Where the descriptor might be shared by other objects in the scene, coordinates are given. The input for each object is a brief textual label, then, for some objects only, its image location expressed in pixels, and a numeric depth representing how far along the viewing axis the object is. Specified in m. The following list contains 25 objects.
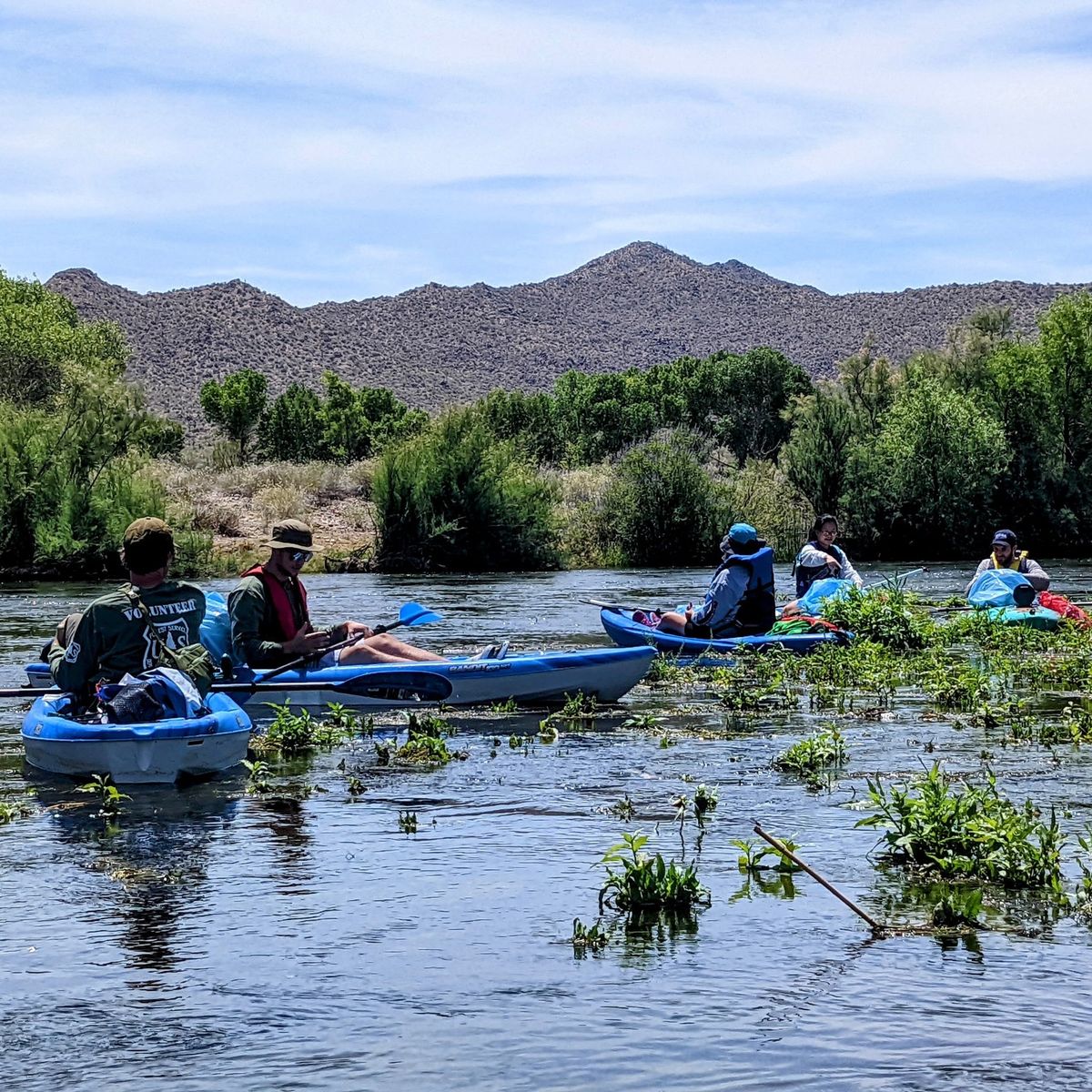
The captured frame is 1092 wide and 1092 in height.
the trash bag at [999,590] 19.09
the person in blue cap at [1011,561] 19.69
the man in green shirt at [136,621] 9.34
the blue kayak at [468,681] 12.58
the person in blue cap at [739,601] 15.74
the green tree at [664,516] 41.81
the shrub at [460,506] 38.66
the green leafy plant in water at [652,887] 6.81
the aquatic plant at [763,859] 7.38
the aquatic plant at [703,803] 8.84
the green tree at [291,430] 74.12
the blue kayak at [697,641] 15.87
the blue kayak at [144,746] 9.45
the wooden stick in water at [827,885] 5.78
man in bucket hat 12.01
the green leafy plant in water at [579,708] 12.83
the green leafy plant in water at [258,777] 9.80
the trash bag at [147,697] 9.55
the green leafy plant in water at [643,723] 12.27
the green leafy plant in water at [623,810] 8.86
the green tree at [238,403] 75.06
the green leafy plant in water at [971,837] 7.08
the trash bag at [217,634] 12.30
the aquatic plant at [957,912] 6.58
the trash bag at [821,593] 17.91
